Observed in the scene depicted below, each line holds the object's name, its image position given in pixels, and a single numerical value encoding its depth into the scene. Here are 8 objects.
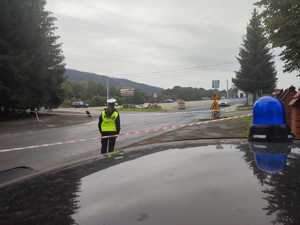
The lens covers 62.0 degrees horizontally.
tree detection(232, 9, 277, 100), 33.61
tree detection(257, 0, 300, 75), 8.99
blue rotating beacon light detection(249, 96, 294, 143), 1.99
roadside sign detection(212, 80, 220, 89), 16.98
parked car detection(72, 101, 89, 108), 51.27
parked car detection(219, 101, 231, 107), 44.29
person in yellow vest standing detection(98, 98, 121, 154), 6.04
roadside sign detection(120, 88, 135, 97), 58.92
